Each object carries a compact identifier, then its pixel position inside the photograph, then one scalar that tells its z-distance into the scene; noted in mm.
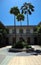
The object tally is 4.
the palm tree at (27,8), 14711
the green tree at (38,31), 17727
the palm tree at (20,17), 14728
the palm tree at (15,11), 14551
